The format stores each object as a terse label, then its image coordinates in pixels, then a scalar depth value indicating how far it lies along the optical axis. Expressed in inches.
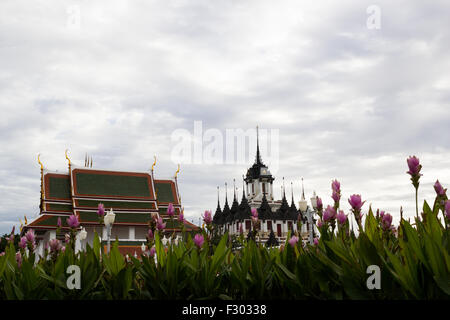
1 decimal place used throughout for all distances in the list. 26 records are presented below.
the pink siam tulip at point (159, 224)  201.2
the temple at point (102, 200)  1250.0
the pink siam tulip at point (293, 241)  165.0
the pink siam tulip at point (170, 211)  227.0
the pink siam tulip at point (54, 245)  166.9
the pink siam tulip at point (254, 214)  201.9
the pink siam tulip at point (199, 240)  154.1
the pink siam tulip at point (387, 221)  161.3
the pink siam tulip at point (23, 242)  213.9
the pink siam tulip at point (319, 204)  202.6
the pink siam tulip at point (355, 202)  157.6
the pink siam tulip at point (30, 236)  216.8
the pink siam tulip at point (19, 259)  173.9
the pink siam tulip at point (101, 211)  213.3
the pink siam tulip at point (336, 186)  180.5
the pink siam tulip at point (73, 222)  187.5
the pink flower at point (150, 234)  195.4
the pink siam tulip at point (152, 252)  170.8
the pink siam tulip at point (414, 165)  148.2
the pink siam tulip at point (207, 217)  214.5
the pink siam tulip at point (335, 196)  179.0
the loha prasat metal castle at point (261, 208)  2501.2
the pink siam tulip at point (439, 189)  153.5
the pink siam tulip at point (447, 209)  132.2
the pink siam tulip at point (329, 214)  167.5
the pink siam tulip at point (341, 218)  164.4
